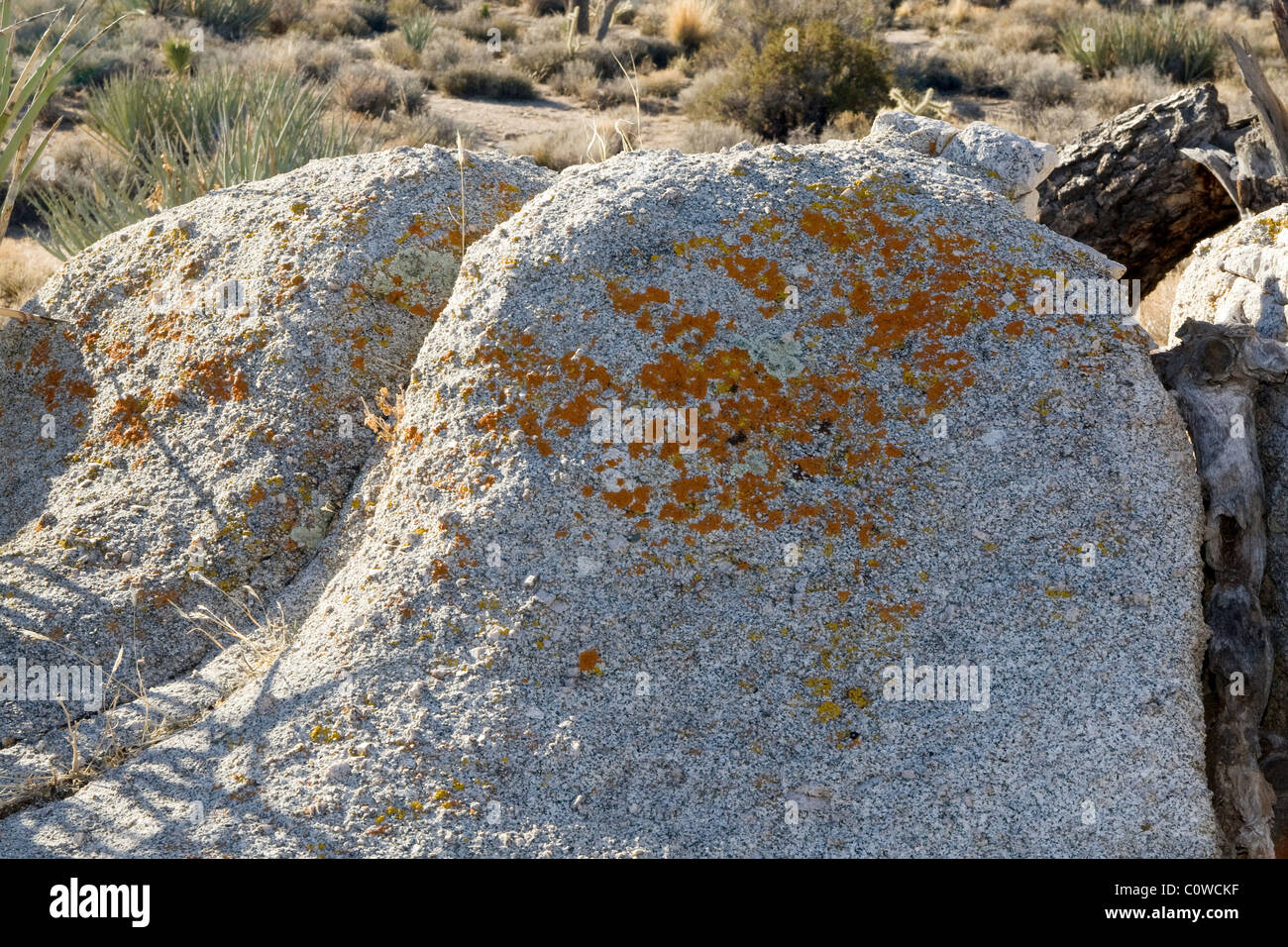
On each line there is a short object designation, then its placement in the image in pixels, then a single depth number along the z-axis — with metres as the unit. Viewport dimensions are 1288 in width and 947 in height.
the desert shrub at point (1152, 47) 16.30
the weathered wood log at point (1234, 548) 3.08
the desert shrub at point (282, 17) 19.27
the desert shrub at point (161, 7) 18.67
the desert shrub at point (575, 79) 16.61
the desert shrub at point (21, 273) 8.13
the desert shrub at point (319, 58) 16.19
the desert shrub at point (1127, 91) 14.74
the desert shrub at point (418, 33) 18.17
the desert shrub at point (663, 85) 16.84
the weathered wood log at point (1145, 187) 5.38
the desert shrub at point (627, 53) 17.66
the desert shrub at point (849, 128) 13.27
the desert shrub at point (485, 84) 16.52
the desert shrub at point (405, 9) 20.72
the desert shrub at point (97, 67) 14.65
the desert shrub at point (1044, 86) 15.25
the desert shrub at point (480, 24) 20.30
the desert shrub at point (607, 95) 16.22
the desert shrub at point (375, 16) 20.58
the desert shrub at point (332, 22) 19.47
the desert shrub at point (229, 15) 18.23
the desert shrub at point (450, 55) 17.23
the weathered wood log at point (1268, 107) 5.13
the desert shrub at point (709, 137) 13.13
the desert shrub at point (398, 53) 17.52
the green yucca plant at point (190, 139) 6.66
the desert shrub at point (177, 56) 10.62
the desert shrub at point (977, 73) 16.36
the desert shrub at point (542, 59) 17.41
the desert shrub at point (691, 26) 18.91
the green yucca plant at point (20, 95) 4.46
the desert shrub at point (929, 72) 16.67
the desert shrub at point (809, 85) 14.05
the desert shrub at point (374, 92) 14.90
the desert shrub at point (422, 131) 13.08
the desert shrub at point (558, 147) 12.69
